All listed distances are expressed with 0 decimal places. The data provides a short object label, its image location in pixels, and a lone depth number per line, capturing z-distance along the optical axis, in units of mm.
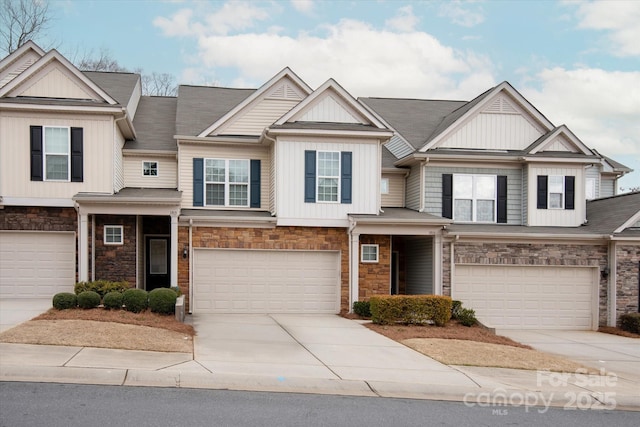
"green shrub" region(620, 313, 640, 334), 21231
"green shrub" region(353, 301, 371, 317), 20391
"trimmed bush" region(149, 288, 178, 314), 17062
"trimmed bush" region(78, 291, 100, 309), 16719
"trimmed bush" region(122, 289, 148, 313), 16938
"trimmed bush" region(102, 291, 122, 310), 16984
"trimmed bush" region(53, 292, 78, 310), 16484
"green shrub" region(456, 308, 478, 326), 19359
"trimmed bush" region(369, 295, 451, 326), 18500
